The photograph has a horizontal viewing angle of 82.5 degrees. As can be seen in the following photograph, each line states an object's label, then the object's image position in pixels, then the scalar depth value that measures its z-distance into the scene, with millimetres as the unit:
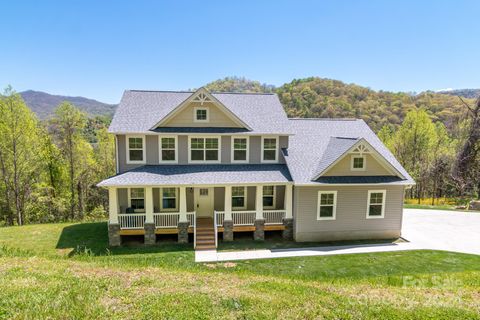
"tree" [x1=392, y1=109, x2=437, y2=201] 30812
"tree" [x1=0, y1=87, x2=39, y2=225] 19453
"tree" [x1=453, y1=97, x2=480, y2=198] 27562
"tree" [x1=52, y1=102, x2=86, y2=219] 23219
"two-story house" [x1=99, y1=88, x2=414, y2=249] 13656
